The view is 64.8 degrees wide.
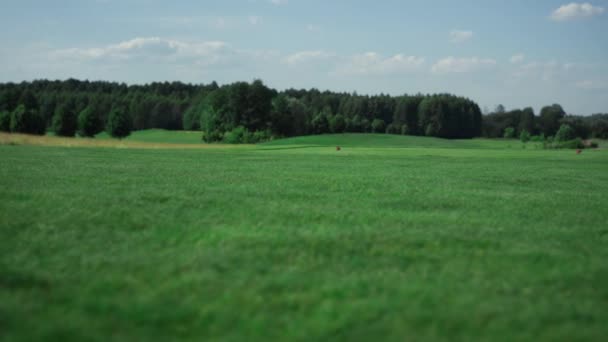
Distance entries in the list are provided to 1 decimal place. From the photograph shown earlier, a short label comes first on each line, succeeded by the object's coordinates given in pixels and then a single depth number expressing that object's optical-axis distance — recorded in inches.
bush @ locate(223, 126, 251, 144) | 2743.6
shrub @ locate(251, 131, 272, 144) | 2792.3
